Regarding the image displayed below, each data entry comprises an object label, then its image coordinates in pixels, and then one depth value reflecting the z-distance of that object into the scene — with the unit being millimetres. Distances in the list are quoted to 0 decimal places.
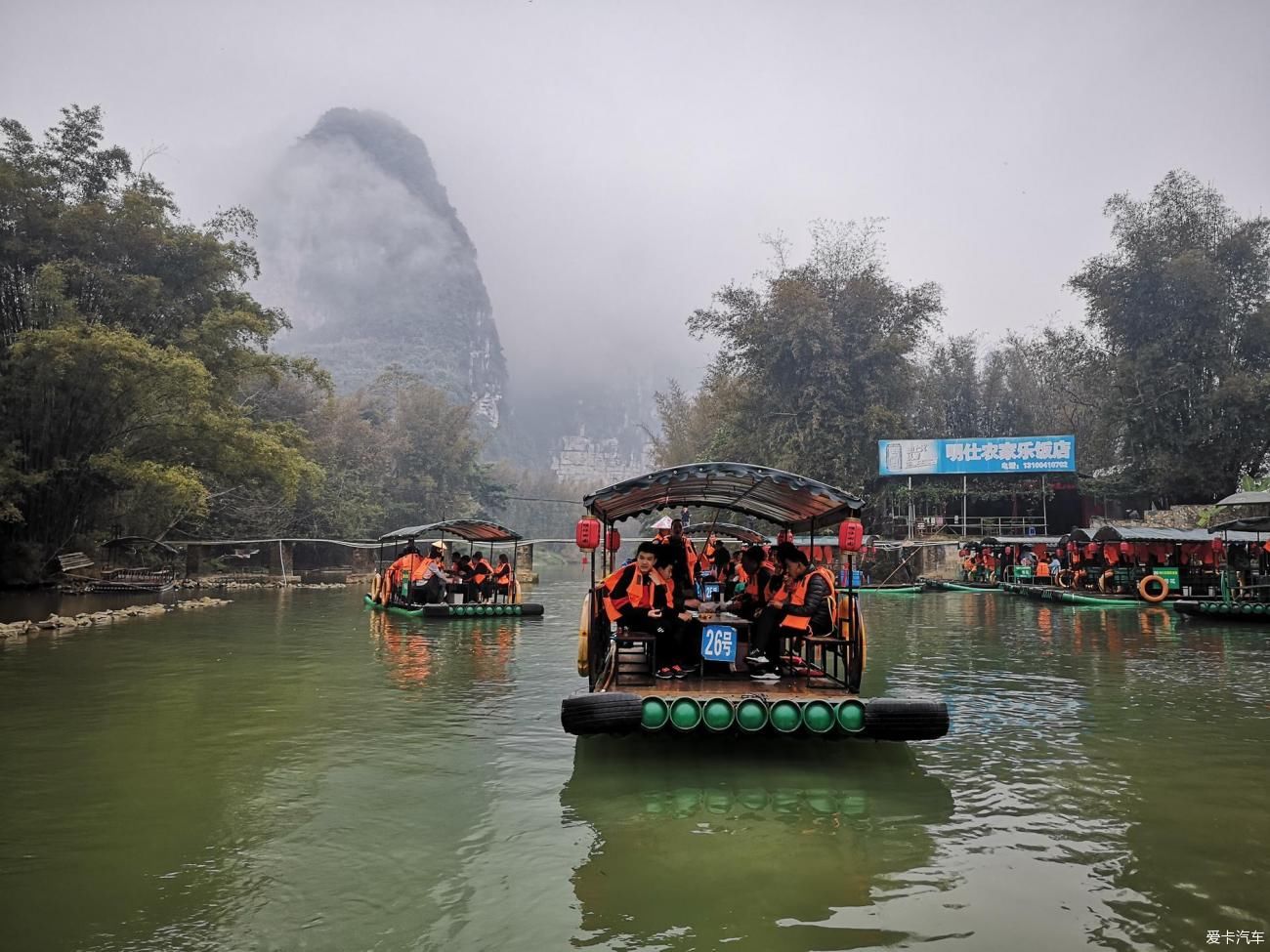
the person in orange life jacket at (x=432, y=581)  18719
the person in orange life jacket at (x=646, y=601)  7621
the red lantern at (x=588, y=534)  8672
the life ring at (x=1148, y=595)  22219
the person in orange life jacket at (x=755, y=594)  8758
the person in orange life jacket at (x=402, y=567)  19469
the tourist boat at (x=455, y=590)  17812
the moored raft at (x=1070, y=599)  22500
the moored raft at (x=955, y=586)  31655
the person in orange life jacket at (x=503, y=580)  19219
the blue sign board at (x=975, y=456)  35844
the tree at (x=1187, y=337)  36219
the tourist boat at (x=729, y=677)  6574
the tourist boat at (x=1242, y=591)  17688
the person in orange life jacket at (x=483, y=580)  18922
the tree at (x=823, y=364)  40969
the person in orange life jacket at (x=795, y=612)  7648
